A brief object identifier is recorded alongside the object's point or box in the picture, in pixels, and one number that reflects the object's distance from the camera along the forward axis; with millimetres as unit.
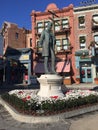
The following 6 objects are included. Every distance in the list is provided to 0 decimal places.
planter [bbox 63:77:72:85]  16979
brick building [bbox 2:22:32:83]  18920
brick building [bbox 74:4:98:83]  16968
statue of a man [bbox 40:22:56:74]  7183
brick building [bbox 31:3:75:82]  17505
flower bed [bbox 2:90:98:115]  4968
